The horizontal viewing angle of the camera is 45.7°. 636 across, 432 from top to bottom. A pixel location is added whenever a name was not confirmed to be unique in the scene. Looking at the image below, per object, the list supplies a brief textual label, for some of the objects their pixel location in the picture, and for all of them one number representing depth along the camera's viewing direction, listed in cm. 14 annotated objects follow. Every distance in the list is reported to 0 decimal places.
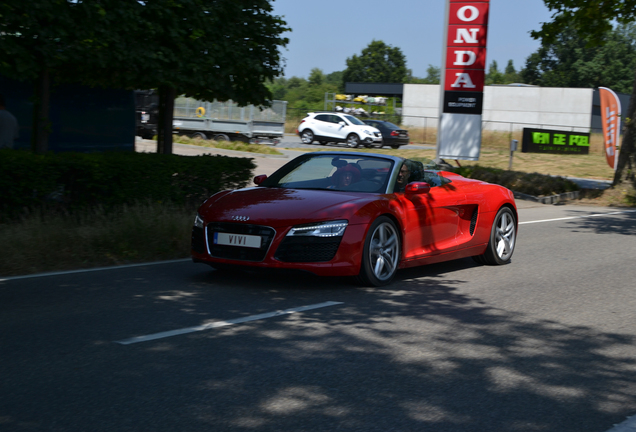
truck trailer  3491
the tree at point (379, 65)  14750
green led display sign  3725
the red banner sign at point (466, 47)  2278
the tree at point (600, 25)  2194
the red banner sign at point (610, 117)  2408
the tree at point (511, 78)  16368
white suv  3866
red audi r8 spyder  729
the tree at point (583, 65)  10288
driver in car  831
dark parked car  4022
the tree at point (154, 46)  1093
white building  6166
